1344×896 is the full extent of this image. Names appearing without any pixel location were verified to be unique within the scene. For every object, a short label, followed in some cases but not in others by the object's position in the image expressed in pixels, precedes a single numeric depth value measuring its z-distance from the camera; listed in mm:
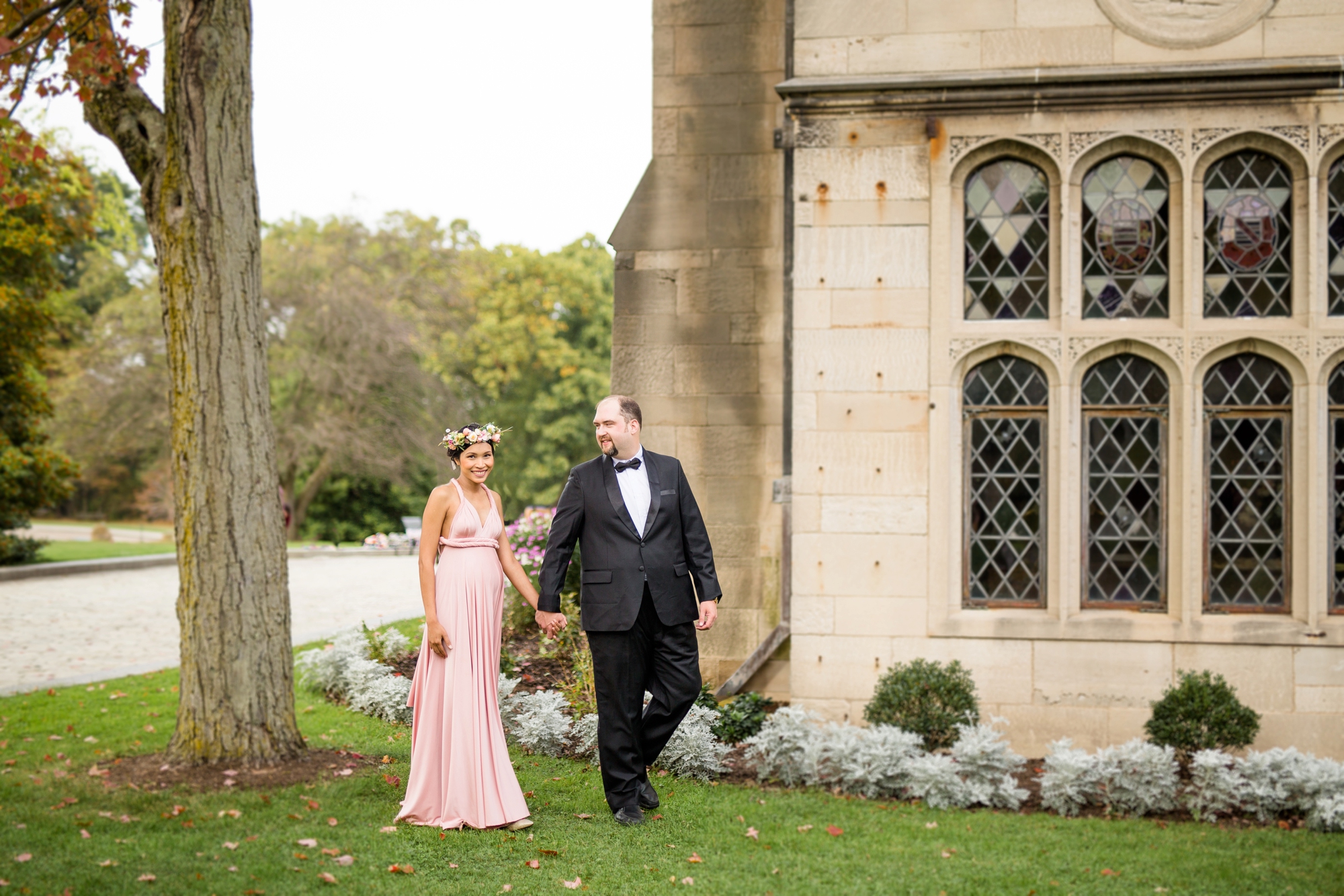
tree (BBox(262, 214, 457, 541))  31109
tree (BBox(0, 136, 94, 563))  17844
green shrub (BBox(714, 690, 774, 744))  7160
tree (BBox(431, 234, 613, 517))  35938
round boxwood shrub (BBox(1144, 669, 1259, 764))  6410
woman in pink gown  5273
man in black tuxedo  5480
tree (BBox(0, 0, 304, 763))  6199
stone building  6891
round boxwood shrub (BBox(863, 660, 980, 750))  6641
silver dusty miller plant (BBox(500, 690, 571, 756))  6938
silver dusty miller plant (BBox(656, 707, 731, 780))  6473
